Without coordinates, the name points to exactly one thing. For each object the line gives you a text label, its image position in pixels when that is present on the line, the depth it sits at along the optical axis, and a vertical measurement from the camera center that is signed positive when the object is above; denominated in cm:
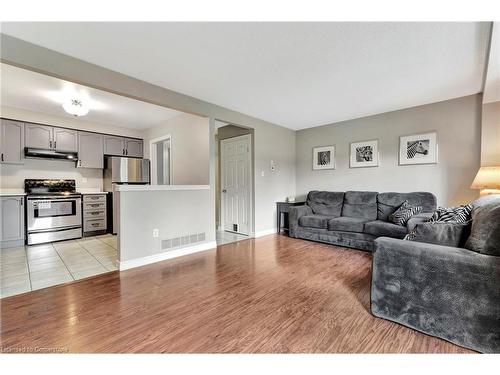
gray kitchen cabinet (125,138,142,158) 527 +99
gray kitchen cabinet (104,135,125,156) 497 +99
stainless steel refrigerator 476 +35
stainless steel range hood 401 +66
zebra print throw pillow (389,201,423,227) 322 -42
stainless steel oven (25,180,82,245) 381 -48
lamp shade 264 +8
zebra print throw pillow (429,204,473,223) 183 -27
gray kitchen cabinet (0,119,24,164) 378 +83
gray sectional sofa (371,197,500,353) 132 -68
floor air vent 316 -83
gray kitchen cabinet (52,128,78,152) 432 +99
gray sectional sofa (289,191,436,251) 338 -56
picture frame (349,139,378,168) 424 +64
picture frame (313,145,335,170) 479 +65
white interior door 457 +6
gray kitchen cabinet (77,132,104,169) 462 +82
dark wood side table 479 -55
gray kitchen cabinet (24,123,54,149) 400 +100
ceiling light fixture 331 +125
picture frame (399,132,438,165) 361 +63
